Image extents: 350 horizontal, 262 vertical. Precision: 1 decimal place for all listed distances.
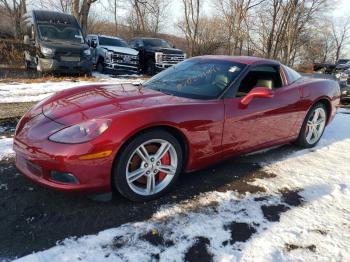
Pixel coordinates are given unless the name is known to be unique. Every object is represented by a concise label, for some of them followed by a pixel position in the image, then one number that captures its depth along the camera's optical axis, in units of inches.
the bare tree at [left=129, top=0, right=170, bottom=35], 1373.0
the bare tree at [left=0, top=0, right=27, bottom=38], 1123.3
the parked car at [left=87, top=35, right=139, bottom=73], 553.3
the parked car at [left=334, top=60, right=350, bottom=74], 497.0
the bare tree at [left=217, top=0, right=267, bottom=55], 1063.0
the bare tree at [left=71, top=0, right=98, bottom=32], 731.4
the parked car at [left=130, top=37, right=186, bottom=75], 608.7
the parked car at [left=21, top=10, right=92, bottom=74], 458.3
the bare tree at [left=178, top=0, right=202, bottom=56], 1160.8
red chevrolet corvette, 110.8
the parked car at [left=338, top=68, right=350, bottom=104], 391.2
